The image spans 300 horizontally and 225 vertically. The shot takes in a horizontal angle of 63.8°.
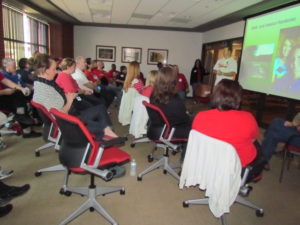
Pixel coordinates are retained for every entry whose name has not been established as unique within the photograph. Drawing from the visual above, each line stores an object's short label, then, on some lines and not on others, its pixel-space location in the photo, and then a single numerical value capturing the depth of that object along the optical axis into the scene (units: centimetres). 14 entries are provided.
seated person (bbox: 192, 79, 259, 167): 182
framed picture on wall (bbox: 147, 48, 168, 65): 1016
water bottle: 295
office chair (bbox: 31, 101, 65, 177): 255
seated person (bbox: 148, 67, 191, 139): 271
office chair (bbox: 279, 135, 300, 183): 281
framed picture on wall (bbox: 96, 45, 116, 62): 999
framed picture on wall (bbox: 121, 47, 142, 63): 1007
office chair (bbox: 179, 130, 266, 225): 176
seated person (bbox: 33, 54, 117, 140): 268
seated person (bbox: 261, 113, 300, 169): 298
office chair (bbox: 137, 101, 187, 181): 260
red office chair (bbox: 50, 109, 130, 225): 173
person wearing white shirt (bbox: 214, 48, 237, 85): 595
